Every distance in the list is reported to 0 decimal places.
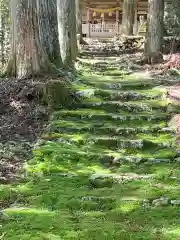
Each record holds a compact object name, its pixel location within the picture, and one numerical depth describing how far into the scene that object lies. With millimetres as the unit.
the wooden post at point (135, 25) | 31259
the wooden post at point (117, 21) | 35288
